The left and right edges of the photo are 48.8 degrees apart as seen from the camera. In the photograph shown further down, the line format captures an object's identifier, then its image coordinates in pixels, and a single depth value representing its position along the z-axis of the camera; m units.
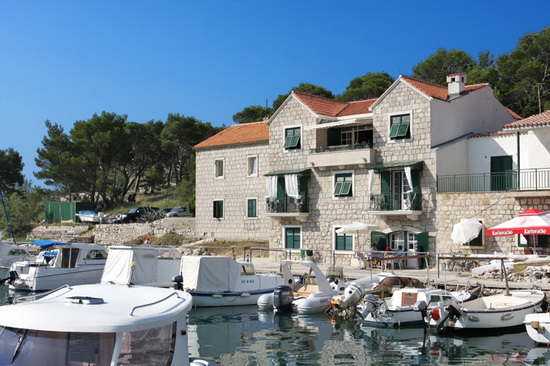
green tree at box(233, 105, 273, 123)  64.50
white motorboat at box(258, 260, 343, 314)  22.16
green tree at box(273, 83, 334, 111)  60.14
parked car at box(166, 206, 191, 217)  52.50
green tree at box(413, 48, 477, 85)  56.09
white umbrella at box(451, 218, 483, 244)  28.28
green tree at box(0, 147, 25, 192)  77.86
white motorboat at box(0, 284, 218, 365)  7.88
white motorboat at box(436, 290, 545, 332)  18.39
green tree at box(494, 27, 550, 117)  46.72
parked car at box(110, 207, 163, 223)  52.72
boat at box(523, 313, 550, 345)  16.70
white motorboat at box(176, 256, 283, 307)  24.00
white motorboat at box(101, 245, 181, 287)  24.94
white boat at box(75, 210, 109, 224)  54.54
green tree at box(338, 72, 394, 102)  55.75
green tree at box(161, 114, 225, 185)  66.81
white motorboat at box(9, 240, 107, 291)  28.17
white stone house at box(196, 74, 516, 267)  31.05
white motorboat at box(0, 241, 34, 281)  34.41
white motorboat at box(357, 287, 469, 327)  19.58
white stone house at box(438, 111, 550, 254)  27.88
